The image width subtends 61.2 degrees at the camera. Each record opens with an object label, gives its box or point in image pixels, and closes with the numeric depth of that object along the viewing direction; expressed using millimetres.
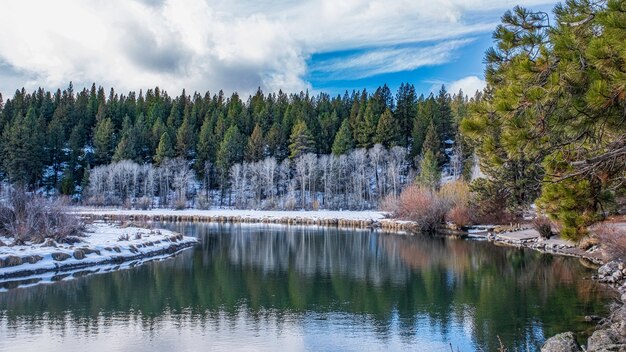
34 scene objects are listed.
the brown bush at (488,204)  40344
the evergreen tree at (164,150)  77438
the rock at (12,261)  20069
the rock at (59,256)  22391
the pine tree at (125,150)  76875
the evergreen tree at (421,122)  79125
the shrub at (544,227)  36000
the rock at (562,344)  10469
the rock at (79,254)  23297
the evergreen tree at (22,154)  71012
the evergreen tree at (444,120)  83481
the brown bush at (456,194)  46156
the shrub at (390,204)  55181
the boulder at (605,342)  10109
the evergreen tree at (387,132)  78812
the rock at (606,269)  21172
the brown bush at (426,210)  46344
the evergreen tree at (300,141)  77625
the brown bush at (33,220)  24250
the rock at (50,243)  23641
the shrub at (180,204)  66000
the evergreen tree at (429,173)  59875
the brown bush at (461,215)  45438
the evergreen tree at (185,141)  80688
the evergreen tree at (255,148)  78875
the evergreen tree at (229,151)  77250
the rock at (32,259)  20991
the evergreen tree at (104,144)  80312
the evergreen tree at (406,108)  90000
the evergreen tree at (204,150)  80438
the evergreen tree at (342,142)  77500
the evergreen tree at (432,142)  75188
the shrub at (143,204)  66375
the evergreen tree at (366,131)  79812
